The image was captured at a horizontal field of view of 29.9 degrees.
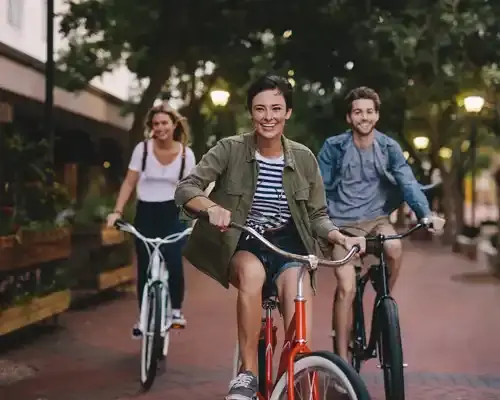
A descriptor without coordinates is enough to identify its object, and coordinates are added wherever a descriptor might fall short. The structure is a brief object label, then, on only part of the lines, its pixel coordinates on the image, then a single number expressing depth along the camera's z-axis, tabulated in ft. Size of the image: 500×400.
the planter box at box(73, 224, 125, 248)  36.19
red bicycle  11.27
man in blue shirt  18.78
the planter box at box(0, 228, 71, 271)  24.99
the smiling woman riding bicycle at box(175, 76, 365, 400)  13.74
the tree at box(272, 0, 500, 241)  42.09
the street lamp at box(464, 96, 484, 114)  67.36
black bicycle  16.11
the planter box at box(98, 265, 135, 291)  36.24
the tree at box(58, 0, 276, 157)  42.93
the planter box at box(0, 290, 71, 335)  24.67
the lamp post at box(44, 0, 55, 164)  35.76
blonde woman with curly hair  22.22
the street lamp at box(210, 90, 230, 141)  66.80
